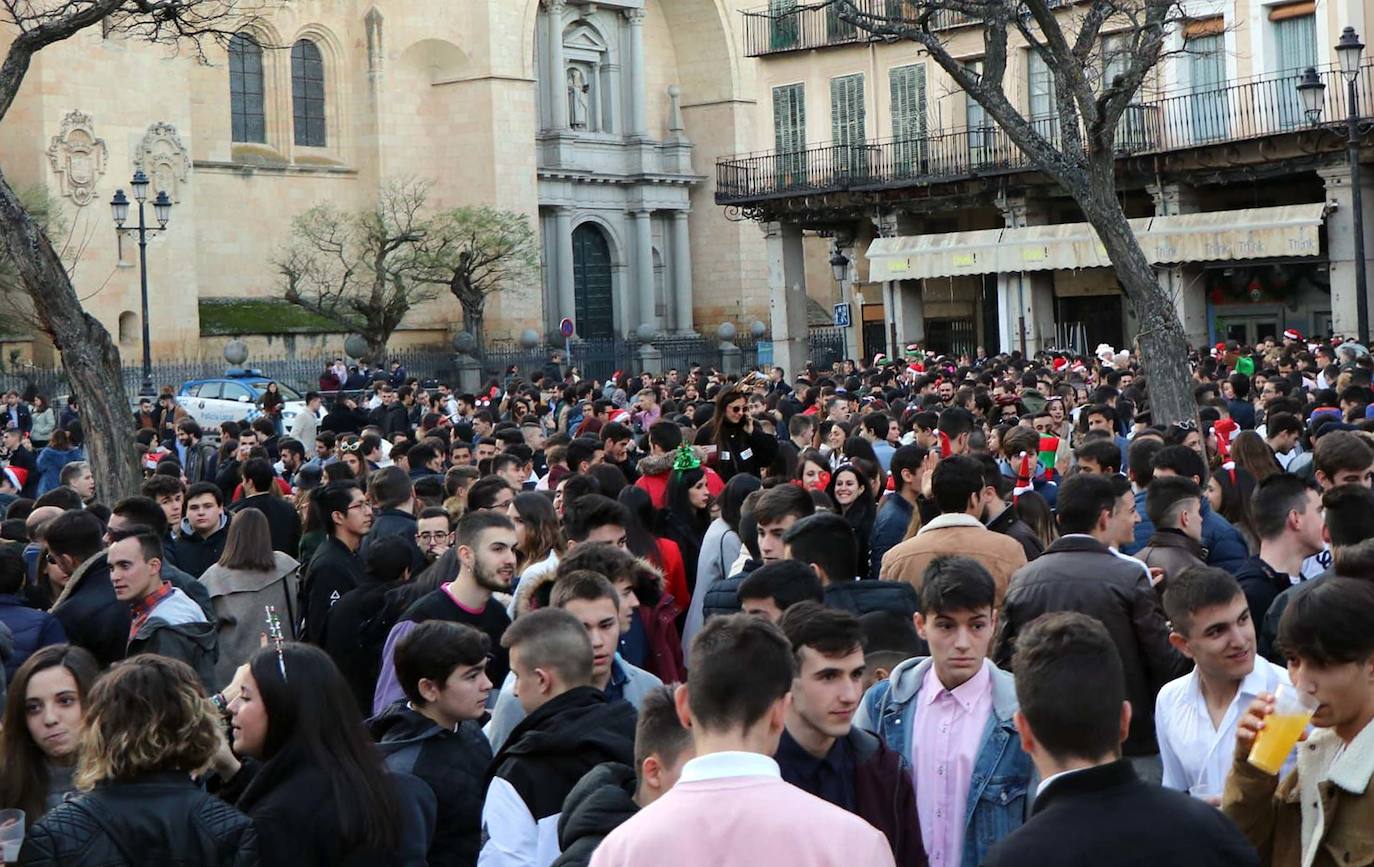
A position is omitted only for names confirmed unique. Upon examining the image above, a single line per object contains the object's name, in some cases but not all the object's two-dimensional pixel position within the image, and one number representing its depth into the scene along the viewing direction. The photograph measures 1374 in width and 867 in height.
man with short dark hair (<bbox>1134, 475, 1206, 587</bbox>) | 7.23
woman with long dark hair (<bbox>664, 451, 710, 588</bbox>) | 10.84
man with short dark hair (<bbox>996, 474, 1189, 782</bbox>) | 6.26
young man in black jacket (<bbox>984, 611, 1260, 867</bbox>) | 3.76
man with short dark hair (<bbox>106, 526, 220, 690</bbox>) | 7.71
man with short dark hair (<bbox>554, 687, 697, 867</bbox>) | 4.45
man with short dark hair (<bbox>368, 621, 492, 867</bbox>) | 5.50
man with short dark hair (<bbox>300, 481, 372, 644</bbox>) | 9.03
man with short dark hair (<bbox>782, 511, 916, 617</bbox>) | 6.53
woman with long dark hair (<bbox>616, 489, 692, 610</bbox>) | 9.09
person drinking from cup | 4.07
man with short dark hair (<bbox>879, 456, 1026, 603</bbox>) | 7.21
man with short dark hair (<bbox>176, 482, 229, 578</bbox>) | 10.60
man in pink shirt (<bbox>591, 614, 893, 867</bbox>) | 3.71
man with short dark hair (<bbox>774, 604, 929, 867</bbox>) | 4.88
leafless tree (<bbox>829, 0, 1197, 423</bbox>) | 16.28
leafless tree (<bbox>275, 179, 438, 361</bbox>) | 46.16
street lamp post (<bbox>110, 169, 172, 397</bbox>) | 33.34
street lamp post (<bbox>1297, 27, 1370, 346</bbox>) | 23.30
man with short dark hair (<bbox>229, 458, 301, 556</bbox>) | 11.27
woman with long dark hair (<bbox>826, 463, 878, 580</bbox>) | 10.40
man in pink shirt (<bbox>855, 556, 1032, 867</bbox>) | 5.28
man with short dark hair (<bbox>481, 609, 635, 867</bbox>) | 5.14
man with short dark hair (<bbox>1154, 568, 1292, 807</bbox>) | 5.18
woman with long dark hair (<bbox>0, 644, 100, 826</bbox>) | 5.58
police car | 33.97
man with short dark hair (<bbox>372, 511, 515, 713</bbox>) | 7.45
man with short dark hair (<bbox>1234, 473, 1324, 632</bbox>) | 7.09
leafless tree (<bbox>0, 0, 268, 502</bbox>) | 13.39
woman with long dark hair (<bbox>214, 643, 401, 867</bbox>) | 4.81
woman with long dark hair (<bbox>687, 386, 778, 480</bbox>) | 12.99
